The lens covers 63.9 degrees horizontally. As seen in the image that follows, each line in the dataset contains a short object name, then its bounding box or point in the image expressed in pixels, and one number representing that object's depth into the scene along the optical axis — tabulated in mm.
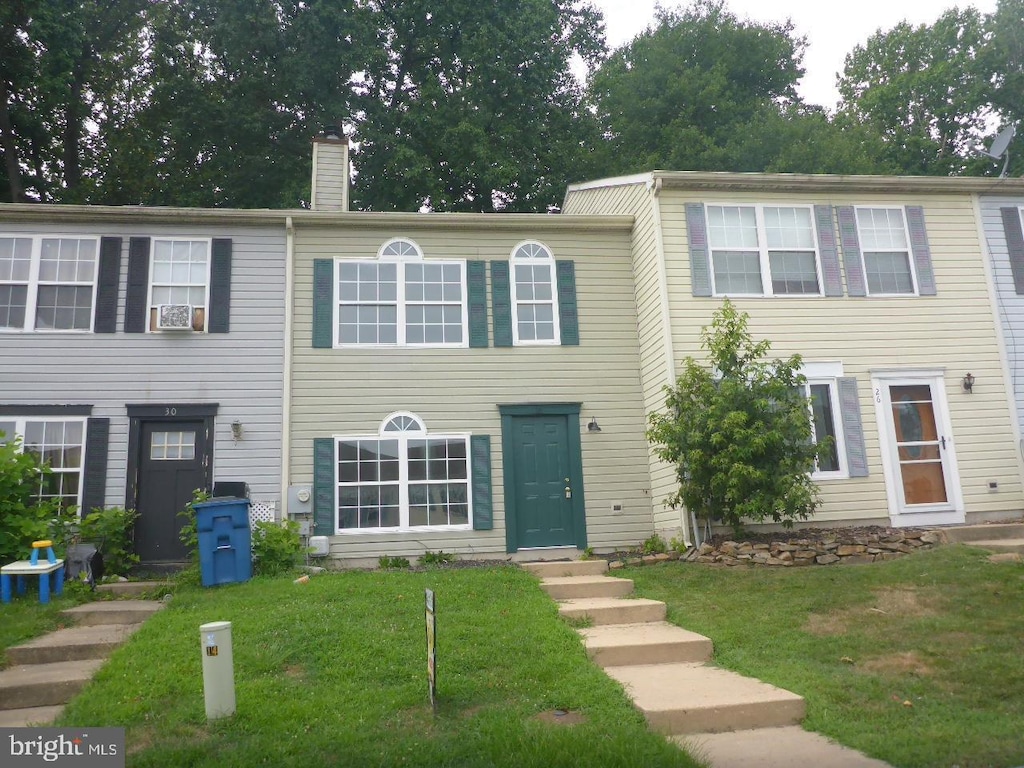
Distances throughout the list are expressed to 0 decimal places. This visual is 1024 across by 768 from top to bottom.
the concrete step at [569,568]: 10133
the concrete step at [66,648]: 6938
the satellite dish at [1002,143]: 12711
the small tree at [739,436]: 9711
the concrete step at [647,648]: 6711
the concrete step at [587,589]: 8891
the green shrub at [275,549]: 10094
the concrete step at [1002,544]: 9604
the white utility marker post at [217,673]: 5289
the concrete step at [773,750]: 4727
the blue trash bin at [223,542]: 9352
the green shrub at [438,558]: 11094
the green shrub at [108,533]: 10336
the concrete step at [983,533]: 10461
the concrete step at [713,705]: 5391
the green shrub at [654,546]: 11203
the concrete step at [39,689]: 6027
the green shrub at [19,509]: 9328
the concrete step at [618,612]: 7840
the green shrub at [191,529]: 10127
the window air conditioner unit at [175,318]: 11422
